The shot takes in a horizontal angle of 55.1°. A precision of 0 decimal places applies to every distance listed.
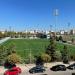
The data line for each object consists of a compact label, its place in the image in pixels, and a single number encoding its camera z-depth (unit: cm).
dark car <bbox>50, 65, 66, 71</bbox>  1354
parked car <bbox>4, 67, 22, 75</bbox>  1237
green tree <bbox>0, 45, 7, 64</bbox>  1541
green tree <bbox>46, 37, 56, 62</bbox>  1641
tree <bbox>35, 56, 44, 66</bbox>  1556
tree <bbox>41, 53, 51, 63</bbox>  1540
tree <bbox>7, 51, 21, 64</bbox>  1445
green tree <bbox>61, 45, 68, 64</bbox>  1654
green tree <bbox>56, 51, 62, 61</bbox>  1650
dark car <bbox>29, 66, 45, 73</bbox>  1292
